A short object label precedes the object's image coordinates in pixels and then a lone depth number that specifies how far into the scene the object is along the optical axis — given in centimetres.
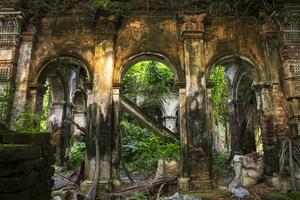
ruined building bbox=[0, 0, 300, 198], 712
